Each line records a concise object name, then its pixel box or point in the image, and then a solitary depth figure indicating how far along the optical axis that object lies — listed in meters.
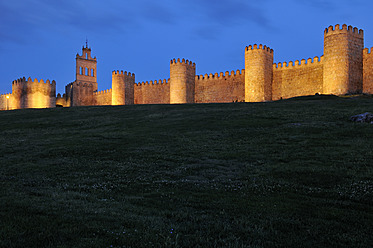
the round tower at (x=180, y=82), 55.66
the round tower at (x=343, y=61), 39.94
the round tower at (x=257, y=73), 47.41
